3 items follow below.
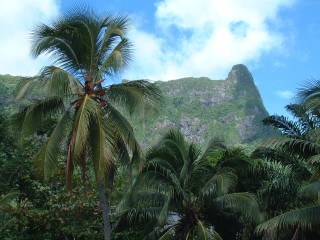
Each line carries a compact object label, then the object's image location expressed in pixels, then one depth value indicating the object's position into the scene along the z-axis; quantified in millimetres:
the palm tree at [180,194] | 15570
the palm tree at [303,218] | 12328
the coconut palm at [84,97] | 11445
